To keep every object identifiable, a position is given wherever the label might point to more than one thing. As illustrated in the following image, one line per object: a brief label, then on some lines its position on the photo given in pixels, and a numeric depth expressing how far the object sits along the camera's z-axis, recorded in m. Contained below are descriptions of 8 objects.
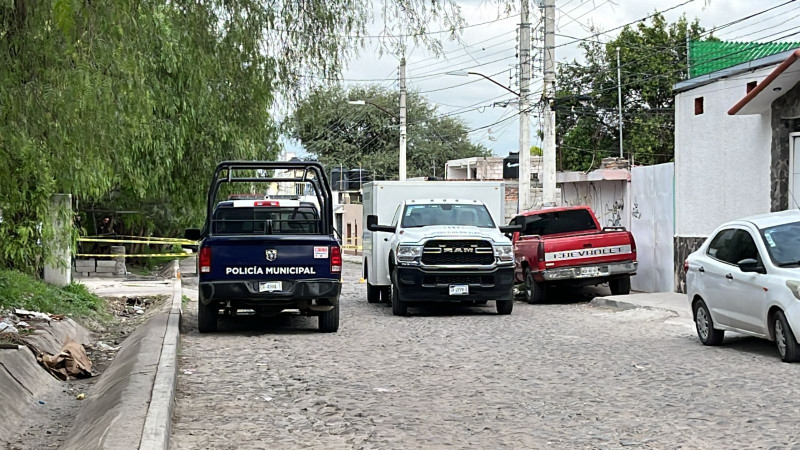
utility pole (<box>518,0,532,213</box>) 27.91
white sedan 12.09
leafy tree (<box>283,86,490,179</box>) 76.00
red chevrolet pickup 22.22
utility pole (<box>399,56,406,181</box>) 42.44
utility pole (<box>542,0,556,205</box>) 26.03
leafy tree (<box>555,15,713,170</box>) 50.31
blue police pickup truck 15.83
